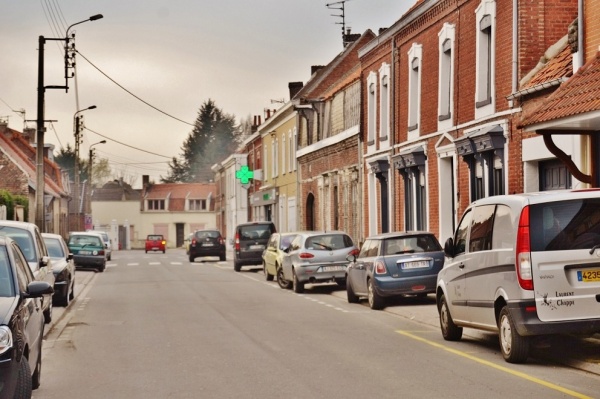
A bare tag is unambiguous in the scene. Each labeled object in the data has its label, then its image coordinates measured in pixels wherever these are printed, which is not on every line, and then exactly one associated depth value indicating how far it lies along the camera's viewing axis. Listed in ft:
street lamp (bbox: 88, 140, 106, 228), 290.56
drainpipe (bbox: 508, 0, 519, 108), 76.43
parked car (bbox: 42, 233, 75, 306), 76.07
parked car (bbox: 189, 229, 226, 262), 185.57
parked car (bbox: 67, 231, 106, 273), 146.72
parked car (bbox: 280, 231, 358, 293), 92.58
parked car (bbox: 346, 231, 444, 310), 72.49
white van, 40.29
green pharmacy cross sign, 168.76
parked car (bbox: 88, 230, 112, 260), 207.76
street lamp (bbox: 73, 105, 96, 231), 240.12
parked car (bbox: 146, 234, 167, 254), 297.74
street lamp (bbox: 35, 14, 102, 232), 106.42
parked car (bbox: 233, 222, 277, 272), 143.54
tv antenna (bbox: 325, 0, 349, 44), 186.39
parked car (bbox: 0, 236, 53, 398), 27.99
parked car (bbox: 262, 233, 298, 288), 103.81
